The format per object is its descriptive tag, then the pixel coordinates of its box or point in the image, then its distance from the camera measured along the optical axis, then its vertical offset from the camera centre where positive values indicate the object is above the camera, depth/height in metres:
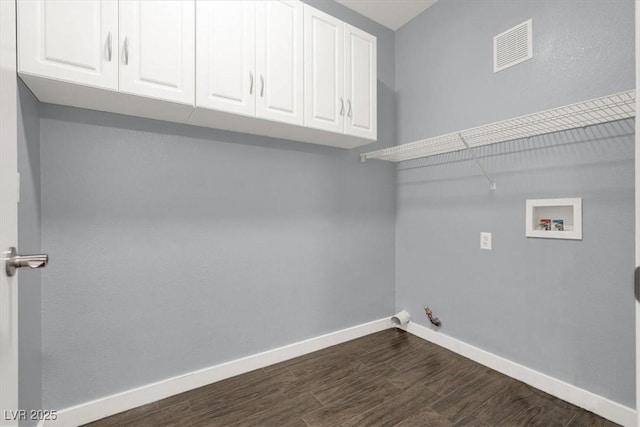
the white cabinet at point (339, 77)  1.93 +0.91
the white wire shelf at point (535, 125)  1.41 +0.48
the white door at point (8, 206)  0.63 +0.01
